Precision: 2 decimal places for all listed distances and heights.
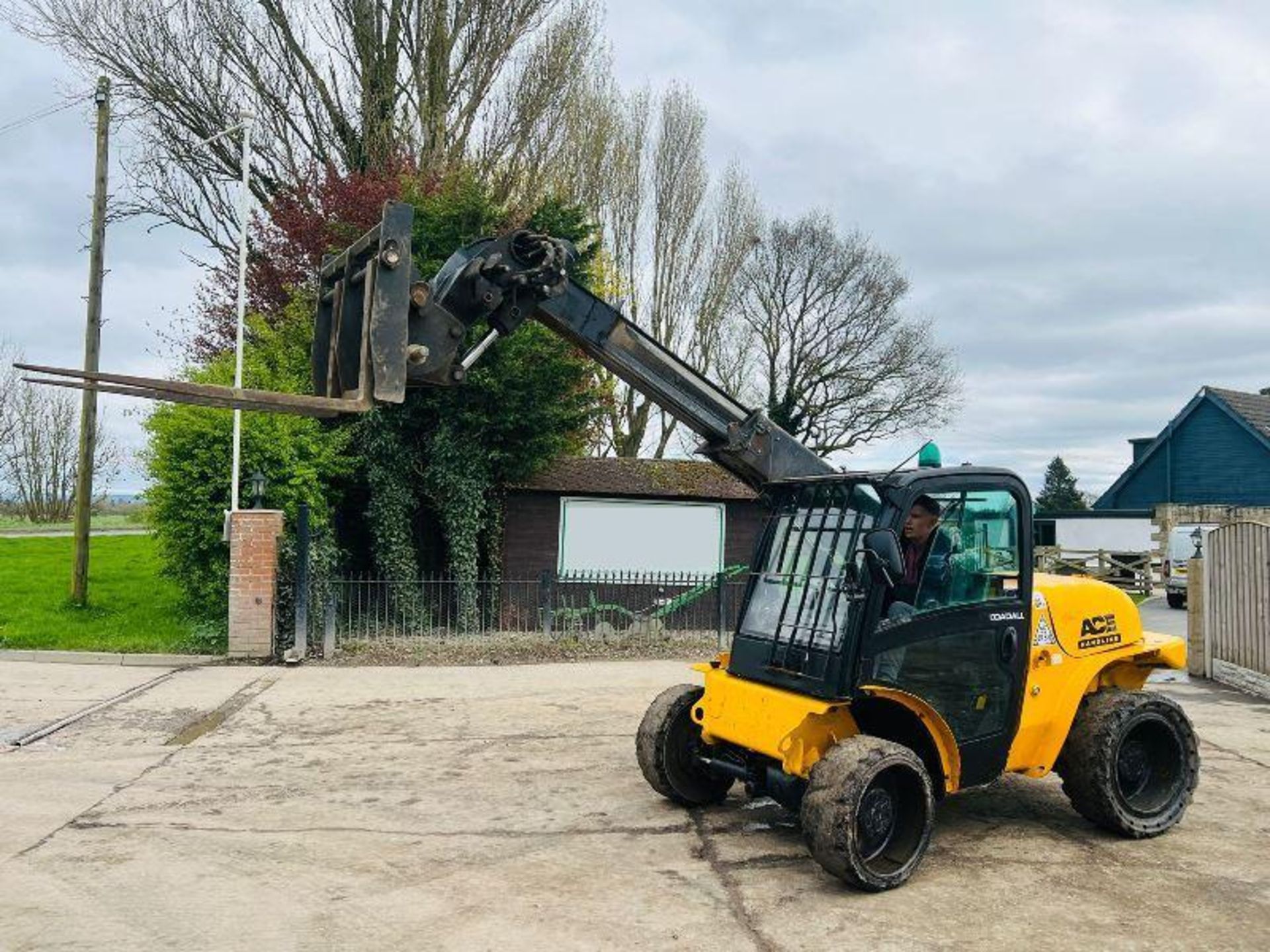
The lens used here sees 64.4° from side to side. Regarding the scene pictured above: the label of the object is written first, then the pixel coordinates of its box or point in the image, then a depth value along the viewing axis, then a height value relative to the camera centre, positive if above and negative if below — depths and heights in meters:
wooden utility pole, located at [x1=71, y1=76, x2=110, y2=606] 14.94 +3.51
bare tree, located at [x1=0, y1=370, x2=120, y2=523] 40.28 +3.09
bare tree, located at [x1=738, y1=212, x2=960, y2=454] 32.38 +6.69
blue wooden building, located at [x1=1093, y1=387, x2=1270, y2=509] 32.94 +3.23
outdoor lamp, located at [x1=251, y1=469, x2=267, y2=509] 12.68 +0.68
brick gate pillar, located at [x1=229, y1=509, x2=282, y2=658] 12.41 -0.58
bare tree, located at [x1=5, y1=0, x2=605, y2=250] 19.86 +9.25
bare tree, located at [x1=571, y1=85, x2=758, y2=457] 27.00 +8.95
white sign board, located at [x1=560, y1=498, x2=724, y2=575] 16.69 +0.12
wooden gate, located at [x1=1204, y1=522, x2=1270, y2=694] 11.16 -0.63
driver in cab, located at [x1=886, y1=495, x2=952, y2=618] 5.57 -0.04
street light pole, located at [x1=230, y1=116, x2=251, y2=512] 12.57 +3.22
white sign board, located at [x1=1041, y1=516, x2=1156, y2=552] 31.78 +0.43
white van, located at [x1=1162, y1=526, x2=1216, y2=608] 22.58 -0.30
